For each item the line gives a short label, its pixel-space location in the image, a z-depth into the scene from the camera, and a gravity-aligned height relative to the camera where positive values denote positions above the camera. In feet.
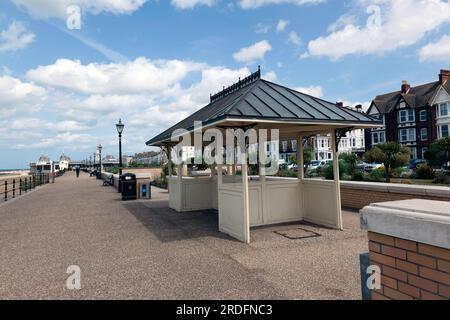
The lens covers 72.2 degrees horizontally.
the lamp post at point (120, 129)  63.72 +8.74
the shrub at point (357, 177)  52.60 -2.09
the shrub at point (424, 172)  62.59 -1.88
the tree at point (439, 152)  72.18 +2.39
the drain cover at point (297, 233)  22.12 -4.99
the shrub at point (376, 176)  56.65 -2.34
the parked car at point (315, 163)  140.40 +1.36
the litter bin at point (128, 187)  47.14 -2.52
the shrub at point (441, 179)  52.70 -2.88
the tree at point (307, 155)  81.92 +2.98
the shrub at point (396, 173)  63.77 -1.92
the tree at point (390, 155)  60.49 +1.78
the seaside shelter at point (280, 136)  21.07 +2.45
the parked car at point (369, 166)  109.40 -0.63
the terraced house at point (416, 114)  133.59 +22.65
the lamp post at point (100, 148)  109.70 +8.56
